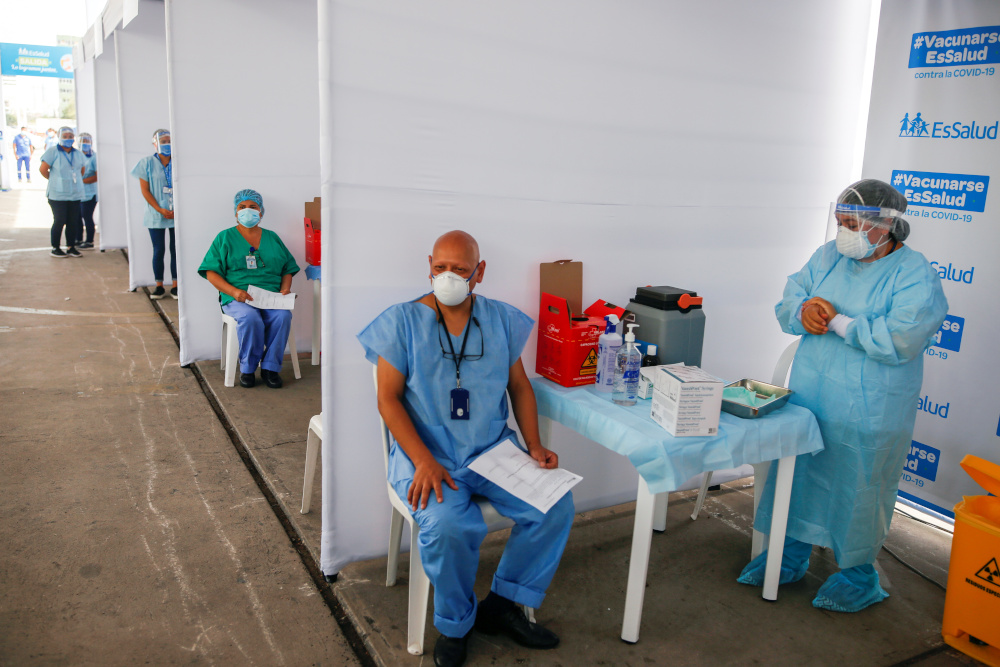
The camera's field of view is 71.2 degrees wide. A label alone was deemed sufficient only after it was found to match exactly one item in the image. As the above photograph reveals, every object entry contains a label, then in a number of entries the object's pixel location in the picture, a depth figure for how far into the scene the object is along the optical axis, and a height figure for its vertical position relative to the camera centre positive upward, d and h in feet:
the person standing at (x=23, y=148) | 56.95 +2.82
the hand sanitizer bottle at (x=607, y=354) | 7.58 -1.59
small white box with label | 6.46 -1.78
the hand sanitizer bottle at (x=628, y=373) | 7.38 -1.74
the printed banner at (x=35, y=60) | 50.11 +8.91
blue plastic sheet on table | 6.44 -2.19
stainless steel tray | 7.11 -1.96
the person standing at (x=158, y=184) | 19.48 +0.12
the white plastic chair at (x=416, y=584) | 6.55 -3.56
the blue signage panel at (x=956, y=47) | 9.04 +2.28
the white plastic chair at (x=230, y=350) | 14.10 -3.15
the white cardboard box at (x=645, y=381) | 7.54 -1.84
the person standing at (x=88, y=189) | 27.94 -0.13
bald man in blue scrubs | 6.44 -2.19
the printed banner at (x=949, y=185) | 9.15 +0.47
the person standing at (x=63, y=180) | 25.46 +0.18
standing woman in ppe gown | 7.11 -1.67
